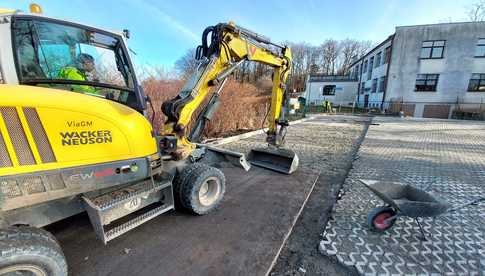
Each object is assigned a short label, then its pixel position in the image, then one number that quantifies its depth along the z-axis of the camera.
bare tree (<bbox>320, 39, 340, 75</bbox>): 52.86
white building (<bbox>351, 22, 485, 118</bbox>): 20.62
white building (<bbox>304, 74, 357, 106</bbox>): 34.81
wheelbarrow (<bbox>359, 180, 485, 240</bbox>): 2.30
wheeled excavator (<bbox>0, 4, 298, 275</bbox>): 1.52
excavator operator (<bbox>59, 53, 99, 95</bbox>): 2.23
